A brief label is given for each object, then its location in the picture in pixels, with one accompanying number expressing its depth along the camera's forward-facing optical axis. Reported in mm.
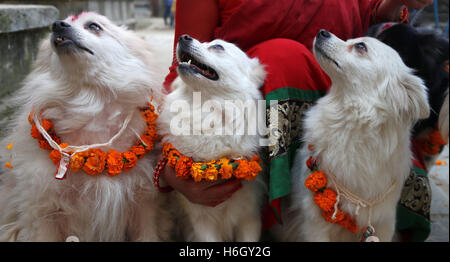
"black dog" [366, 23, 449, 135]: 958
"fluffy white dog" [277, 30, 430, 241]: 824
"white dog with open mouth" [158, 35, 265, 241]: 871
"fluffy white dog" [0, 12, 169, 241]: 869
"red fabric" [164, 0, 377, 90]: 927
